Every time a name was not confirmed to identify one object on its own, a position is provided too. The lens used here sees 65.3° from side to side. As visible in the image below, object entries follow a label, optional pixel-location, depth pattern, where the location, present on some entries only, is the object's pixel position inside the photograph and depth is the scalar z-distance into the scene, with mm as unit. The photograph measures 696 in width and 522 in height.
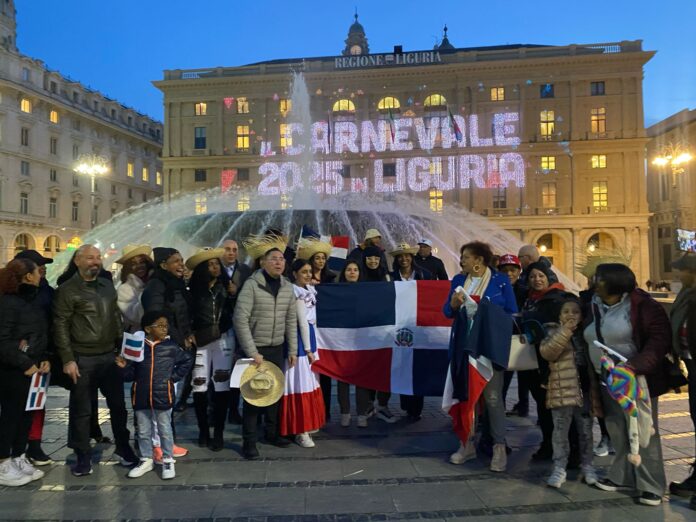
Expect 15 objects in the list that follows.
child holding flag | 4664
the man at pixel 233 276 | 5785
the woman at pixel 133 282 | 5402
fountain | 14234
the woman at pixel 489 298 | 4750
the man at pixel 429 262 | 7665
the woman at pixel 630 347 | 3941
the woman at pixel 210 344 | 5340
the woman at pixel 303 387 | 5441
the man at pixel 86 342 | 4633
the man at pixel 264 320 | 5070
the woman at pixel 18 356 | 4469
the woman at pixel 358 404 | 6189
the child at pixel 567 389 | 4391
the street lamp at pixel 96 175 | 56656
